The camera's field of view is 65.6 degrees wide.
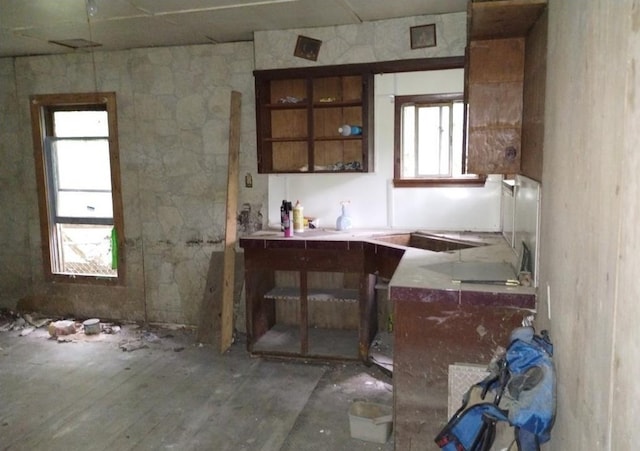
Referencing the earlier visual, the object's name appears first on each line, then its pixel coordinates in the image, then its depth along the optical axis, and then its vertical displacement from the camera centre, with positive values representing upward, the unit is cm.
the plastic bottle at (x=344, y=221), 388 -41
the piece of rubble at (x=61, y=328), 438 -138
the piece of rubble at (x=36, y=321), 468 -141
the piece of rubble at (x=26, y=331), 446 -143
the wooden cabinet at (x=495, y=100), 234 +32
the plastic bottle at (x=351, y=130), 374 +29
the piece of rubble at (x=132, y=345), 410 -145
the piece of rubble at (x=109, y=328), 449 -143
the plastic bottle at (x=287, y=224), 368 -40
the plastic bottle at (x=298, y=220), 383 -39
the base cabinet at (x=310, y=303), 354 -104
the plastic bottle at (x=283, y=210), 371 -30
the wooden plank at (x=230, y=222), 398 -42
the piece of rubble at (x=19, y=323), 462 -141
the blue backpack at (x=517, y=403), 140 -69
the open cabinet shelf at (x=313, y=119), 375 +40
